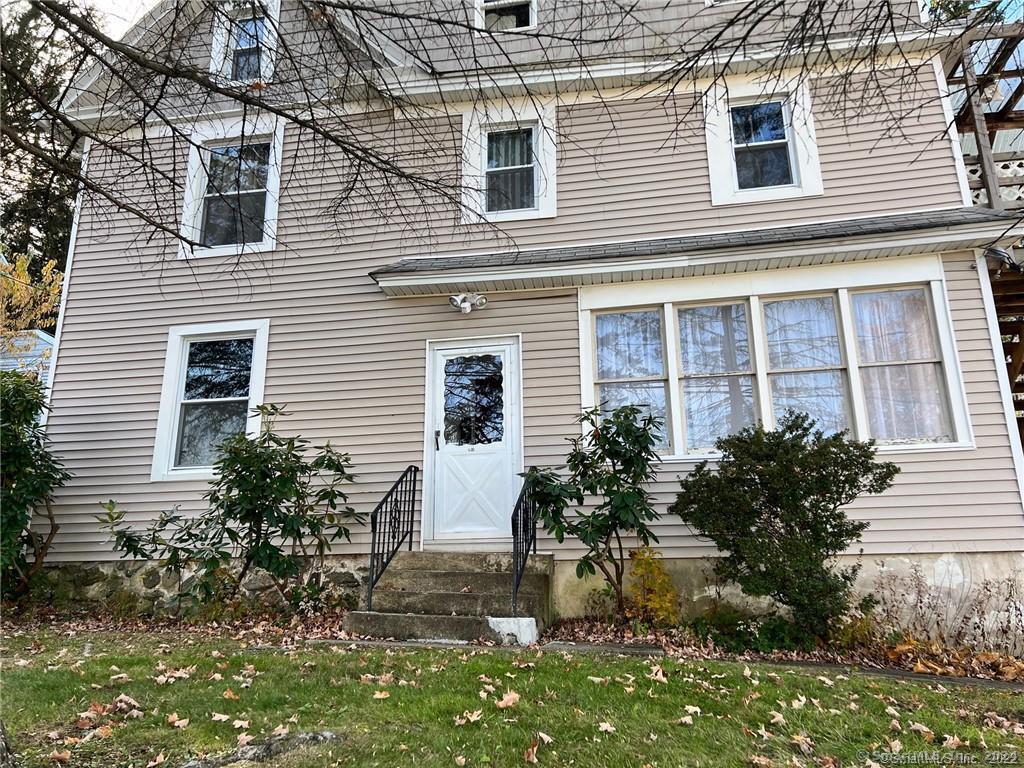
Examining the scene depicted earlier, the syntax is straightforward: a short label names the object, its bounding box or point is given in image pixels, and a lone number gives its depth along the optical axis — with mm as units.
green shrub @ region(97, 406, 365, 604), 5930
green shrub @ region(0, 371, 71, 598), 6281
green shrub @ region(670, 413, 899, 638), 4828
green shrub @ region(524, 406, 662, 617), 5352
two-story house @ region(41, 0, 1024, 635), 6020
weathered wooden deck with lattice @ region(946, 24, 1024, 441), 6367
